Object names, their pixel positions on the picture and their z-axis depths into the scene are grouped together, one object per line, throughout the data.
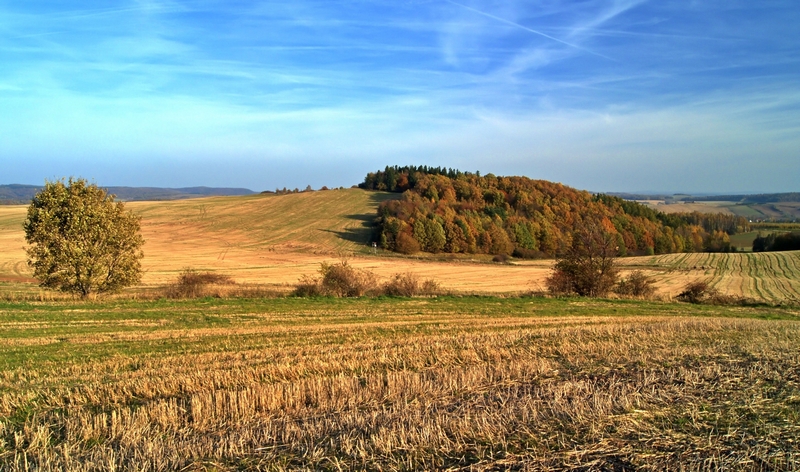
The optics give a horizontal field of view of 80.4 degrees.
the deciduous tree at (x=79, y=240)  22.33
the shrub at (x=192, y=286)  26.81
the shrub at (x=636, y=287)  32.78
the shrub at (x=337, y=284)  29.44
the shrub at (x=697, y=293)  32.00
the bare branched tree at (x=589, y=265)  31.64
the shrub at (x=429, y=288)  32.12
